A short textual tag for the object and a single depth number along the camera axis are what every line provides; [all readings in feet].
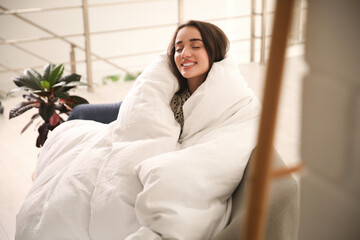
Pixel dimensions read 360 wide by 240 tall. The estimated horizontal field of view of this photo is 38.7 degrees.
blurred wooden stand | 1.63
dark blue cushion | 7.88
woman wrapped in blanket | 5.04
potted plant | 8.39
